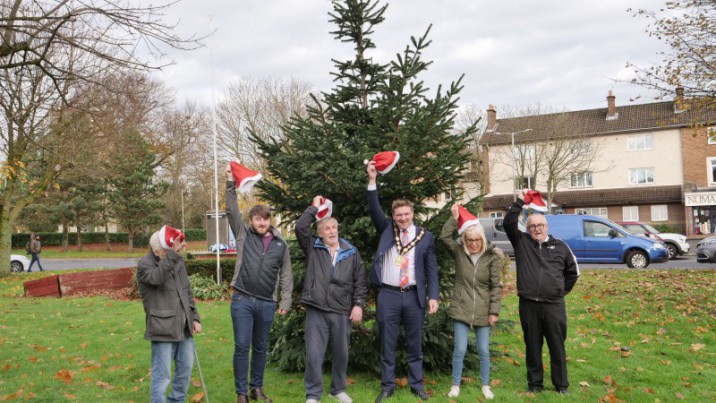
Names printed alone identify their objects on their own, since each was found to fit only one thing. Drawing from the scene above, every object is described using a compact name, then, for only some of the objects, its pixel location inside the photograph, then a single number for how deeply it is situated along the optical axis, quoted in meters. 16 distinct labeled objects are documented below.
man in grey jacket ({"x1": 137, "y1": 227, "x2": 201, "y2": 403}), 4.65
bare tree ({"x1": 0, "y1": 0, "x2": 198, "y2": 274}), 6.29
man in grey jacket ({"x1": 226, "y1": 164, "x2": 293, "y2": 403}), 5.24
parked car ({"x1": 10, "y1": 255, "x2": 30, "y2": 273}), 25.18
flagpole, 14.32
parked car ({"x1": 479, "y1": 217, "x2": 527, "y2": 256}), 24.09
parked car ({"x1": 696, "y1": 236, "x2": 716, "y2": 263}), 18.67
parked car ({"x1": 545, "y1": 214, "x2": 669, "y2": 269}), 18.80
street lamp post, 41.72
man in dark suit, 5.41
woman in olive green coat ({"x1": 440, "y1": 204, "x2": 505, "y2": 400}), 5.52
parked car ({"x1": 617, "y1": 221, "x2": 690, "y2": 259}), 23.50
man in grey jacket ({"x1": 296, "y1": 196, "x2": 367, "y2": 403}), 5.29
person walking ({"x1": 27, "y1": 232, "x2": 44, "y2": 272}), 24.19
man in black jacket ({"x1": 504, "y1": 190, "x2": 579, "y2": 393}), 5.50
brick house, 40.44
